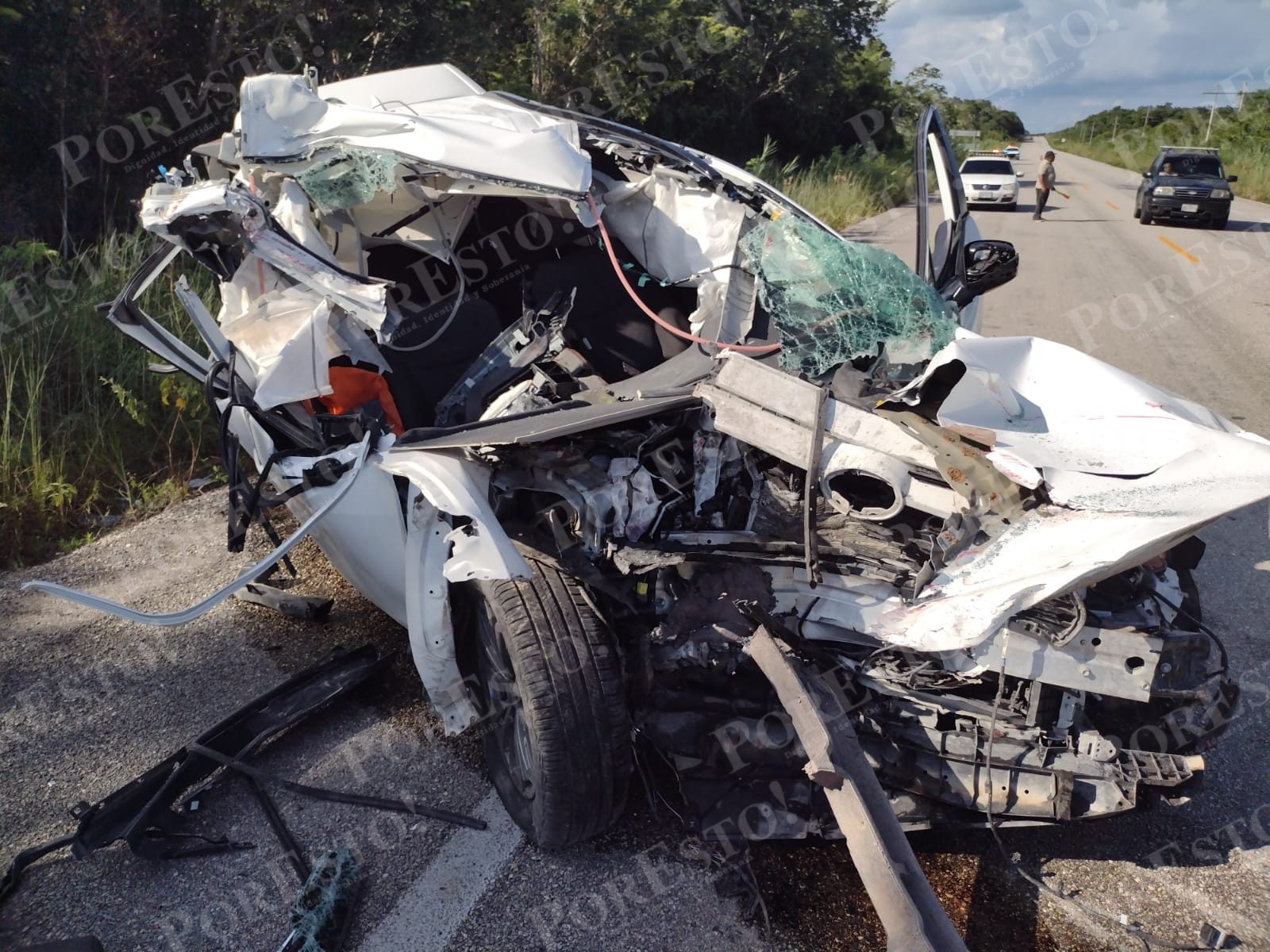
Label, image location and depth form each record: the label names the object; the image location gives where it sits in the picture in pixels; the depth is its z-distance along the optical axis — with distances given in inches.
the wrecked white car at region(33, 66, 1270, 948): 83.6
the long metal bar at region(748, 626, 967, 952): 68.6
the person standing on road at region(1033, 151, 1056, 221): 690.2
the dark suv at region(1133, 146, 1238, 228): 626.5
